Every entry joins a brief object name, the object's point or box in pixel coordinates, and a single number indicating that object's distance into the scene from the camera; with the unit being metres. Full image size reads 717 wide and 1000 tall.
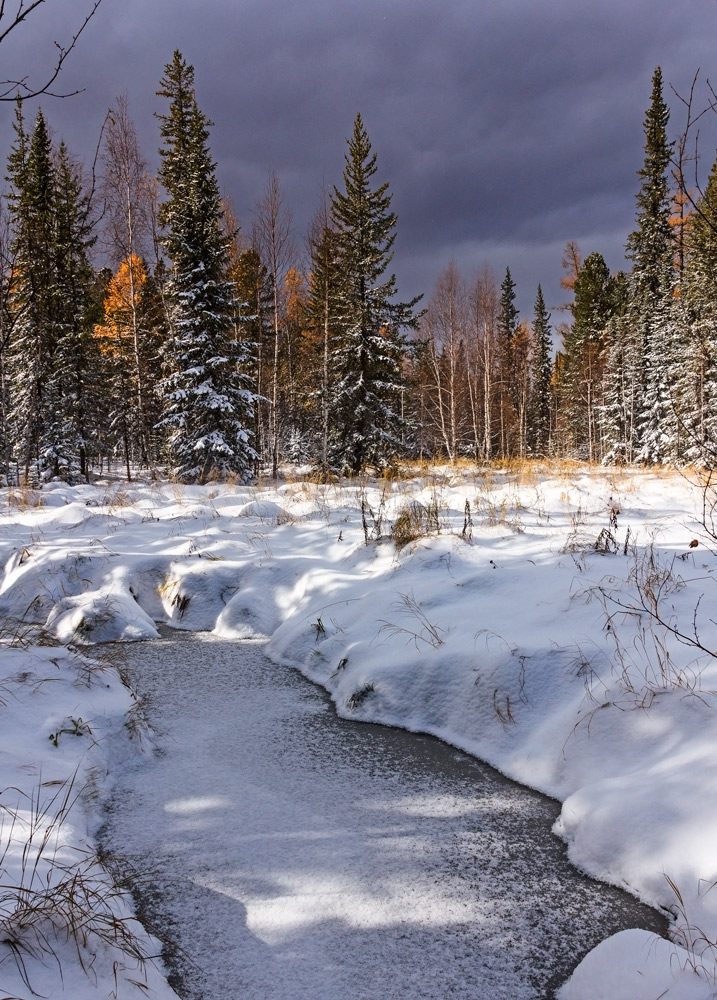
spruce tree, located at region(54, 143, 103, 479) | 19.09
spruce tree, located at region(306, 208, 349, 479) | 16.89
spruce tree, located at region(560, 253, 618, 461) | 32.94
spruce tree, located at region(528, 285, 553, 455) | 41.42
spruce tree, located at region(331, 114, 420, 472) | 16.86
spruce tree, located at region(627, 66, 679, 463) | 23.78
